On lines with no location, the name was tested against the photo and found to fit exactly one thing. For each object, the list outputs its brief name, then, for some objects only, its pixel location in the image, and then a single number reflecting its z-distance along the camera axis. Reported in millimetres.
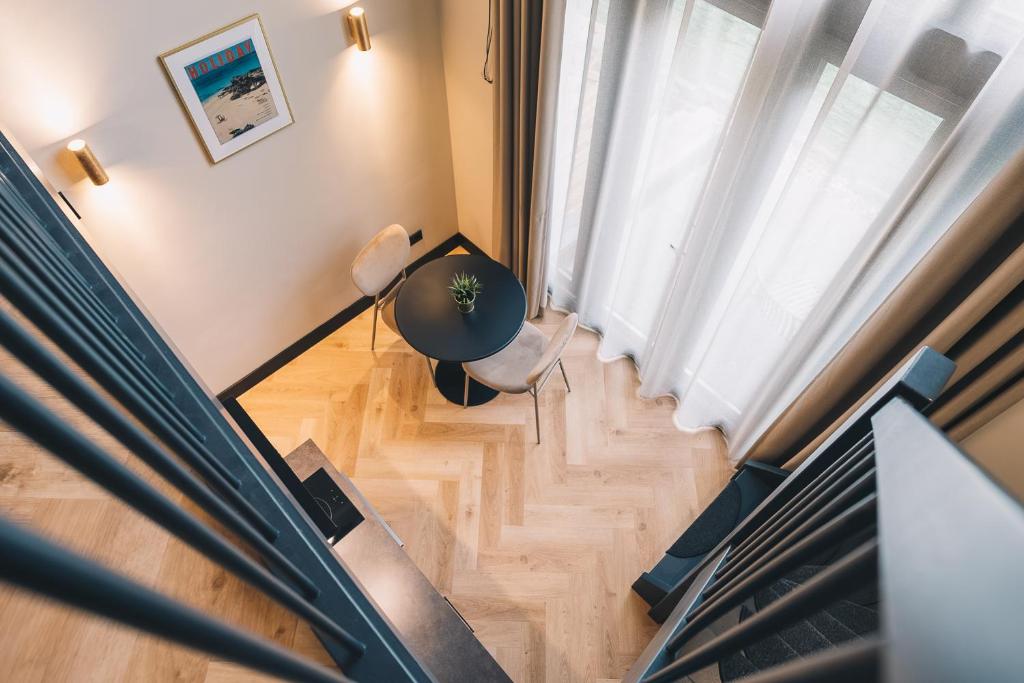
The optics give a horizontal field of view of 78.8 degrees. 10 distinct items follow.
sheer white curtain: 1710
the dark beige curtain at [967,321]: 1646
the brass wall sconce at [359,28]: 2816
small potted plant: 3176
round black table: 3105
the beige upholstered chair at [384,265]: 3432
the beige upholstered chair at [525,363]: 3045
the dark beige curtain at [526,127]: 2641
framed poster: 2480
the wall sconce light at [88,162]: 2293
